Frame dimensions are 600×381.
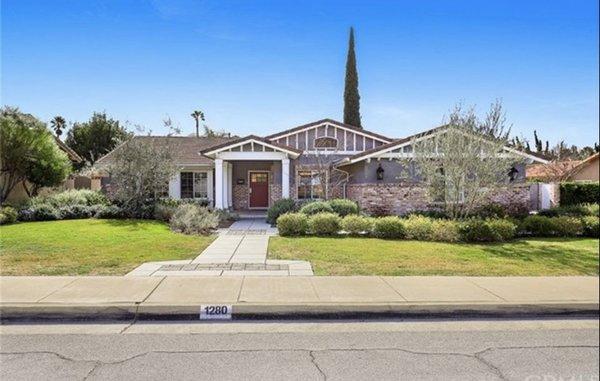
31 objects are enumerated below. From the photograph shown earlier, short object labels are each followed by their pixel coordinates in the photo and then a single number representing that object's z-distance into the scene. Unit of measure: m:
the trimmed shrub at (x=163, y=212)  17.97
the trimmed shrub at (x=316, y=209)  16.42
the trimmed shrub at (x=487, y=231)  12.34
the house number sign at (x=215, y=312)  6.19
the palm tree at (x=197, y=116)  59.94
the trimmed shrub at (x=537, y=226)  10.70
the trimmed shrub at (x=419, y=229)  12.95
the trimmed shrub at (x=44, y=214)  17.16
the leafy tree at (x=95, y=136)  41.34
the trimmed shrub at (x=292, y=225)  13.91
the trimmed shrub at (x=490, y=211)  16.12
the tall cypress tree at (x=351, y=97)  31.67
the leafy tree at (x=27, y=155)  18.34
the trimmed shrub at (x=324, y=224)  13.78
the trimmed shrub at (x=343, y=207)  16.80
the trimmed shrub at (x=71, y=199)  18.23
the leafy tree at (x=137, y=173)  18.34
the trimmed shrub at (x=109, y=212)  17.91
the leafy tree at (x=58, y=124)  51.25
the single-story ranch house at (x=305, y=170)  18.73
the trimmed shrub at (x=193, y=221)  15.12
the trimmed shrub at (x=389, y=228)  13.31
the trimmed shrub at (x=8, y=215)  15.83
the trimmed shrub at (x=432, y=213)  16.72
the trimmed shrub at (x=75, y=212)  17.58
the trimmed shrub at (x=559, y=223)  6.82
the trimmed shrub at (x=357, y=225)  13.80
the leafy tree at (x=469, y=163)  13.96
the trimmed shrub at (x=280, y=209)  18.20
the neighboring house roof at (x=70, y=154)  26.32
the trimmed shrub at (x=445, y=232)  12.59
